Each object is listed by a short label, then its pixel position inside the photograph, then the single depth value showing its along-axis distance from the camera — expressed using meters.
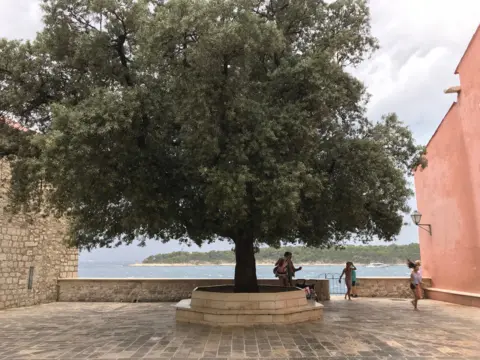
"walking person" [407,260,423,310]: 12.41
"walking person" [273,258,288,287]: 13.48
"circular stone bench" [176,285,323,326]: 9.91
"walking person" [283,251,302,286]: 13.41
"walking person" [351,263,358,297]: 15.90
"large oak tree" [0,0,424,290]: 8.21
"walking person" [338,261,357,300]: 15.70
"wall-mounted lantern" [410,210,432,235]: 15.76
